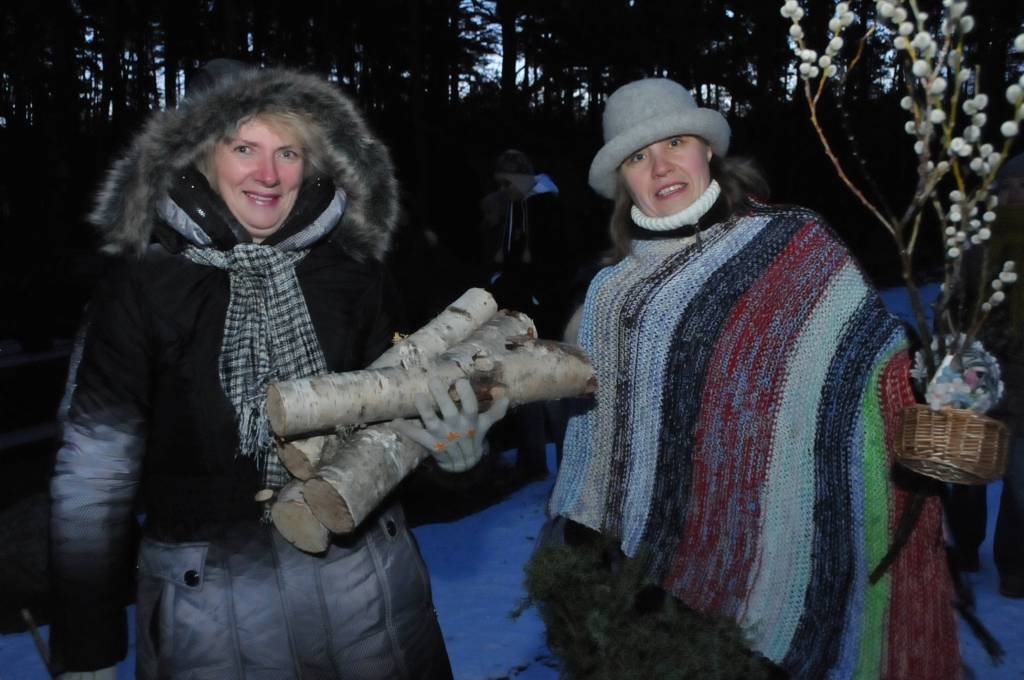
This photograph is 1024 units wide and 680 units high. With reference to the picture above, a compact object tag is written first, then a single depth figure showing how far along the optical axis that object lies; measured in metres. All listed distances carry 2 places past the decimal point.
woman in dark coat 1.83
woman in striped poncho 2.25
